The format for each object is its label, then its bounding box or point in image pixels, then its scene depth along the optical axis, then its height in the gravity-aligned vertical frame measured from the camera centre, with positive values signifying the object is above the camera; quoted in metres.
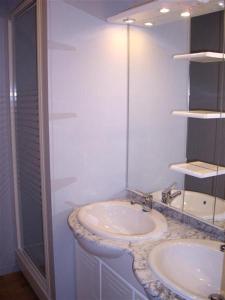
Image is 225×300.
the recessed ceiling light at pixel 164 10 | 1.72 +0.54
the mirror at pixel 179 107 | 1.64 +0.01
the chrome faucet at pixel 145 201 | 1.96 -0.59
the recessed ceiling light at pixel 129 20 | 1.93 +0.54
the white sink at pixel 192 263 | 1.35 -0.69
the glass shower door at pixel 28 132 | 2.34 -0.18
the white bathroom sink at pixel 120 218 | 1.76 -0.66
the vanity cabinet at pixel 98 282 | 1.57 -0.96
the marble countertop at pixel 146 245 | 1.17 -0.66
